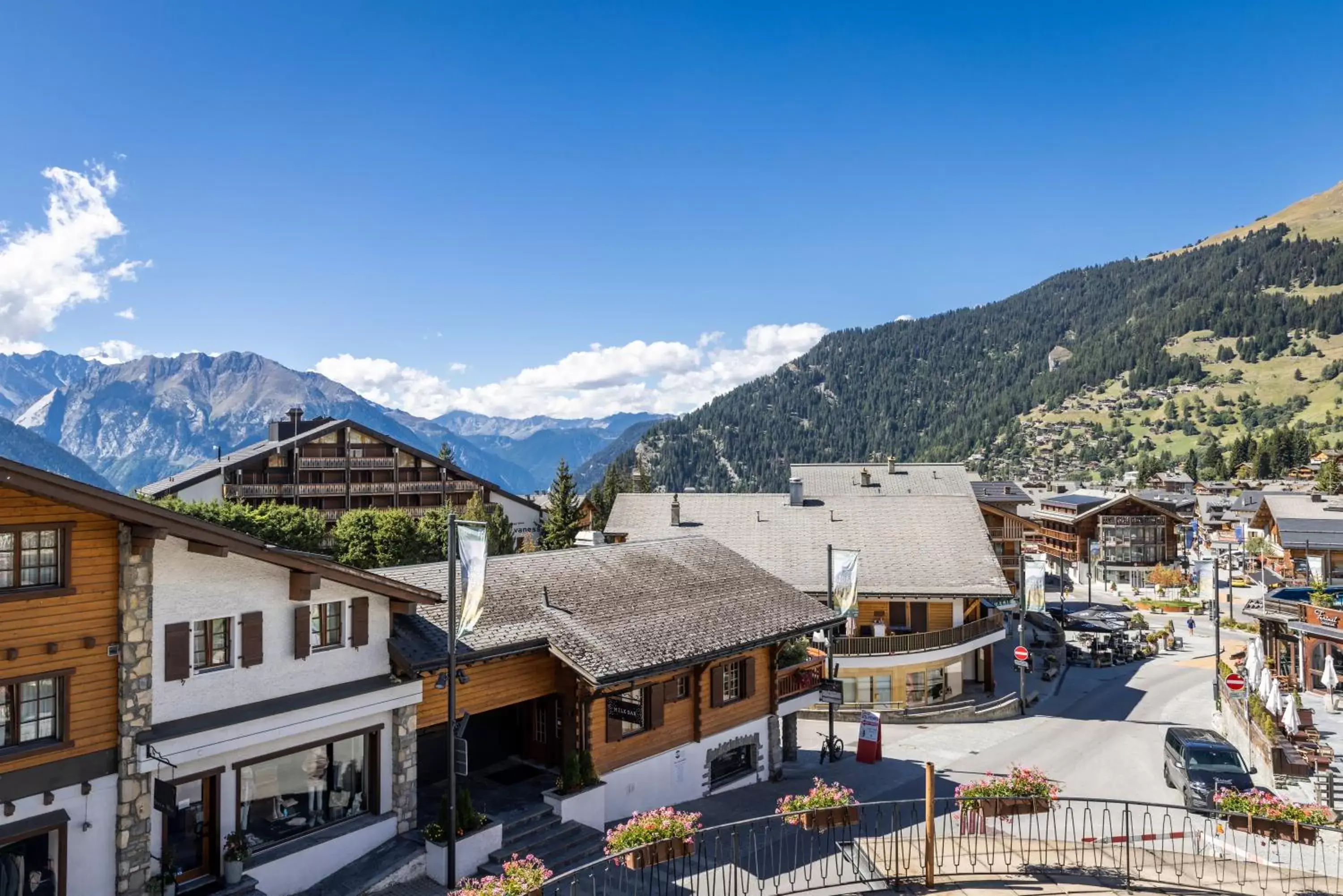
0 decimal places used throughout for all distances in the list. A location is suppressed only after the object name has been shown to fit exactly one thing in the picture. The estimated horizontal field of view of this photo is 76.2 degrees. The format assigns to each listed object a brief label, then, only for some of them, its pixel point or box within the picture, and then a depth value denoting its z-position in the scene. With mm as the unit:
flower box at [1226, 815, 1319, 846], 18203
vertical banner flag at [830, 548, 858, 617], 32656
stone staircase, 18594
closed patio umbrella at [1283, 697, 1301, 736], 27328
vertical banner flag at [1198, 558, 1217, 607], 55656
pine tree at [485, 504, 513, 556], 57906
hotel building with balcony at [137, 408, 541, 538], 67250
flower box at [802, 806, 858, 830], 19078
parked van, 23656
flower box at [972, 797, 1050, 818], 18734
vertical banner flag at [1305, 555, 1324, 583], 58906
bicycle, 30047
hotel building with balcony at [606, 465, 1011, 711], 38719
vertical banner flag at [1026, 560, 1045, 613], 41594
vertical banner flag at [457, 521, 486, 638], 17231
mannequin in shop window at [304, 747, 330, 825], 17078
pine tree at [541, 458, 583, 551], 68750
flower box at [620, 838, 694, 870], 16797
